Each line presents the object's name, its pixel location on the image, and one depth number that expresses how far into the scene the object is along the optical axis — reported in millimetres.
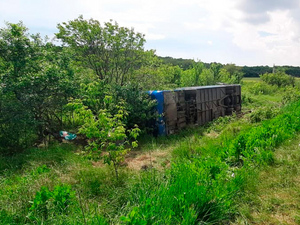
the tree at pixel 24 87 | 6086
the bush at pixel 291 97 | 13421
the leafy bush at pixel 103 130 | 4039
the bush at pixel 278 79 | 27578
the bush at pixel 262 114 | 9131
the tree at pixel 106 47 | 9133
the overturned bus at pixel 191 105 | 8844
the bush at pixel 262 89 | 23900
